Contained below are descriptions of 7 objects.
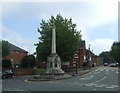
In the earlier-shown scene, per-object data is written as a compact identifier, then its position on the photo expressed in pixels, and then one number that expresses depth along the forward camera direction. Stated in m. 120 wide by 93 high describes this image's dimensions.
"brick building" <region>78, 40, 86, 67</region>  38.13
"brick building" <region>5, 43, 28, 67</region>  29.15
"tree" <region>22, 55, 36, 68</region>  27.68
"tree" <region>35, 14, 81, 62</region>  21.88
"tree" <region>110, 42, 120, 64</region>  34.96
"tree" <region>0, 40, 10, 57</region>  21.54
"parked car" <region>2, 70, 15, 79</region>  17.62
